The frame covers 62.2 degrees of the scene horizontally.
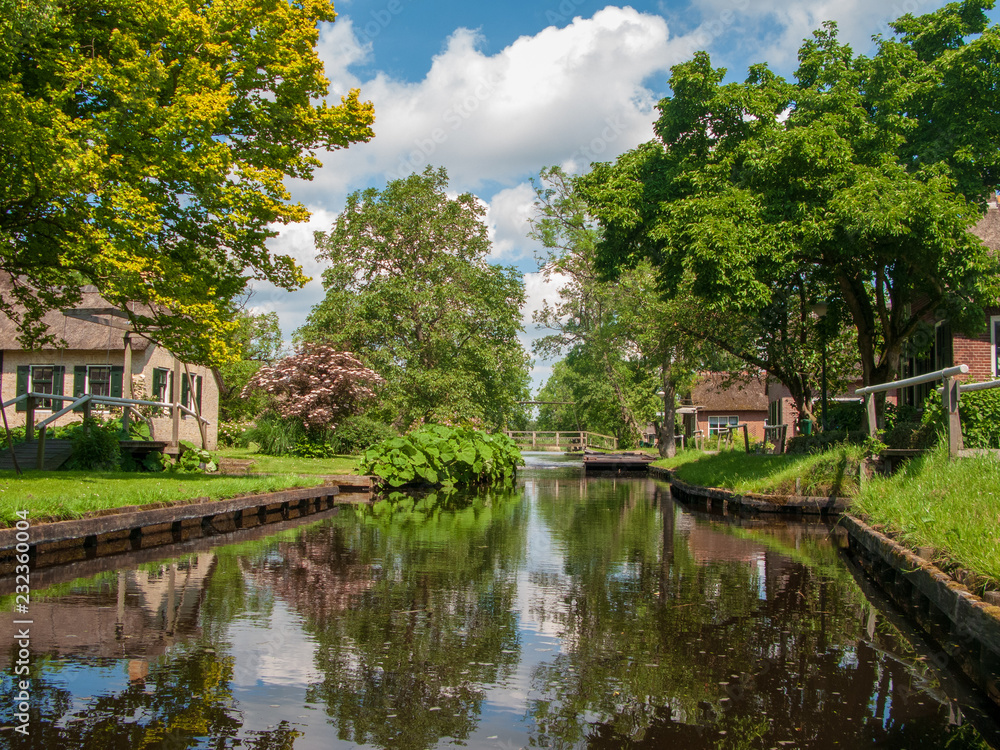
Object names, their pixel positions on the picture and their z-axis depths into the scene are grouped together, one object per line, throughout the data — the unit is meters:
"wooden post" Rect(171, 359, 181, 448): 22.05
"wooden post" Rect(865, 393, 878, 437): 14.22
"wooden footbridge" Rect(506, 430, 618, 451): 67.62
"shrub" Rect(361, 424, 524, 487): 22.80
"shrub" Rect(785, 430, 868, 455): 19.69
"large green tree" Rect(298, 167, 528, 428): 40.00
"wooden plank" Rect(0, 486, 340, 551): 9.42
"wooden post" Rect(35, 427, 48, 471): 16.84
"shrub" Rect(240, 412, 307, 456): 28.52
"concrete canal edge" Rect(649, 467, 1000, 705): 5.32
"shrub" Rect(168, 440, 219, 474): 21.61
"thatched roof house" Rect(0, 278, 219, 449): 29.27
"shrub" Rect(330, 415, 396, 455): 31.14
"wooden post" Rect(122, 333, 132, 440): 24.06
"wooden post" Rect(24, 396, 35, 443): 18.18
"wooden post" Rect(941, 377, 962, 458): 10.15
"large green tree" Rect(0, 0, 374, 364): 14.53
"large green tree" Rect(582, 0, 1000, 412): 18.08
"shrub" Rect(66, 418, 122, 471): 19.16
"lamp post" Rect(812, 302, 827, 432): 23.23
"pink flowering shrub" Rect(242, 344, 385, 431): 28.31
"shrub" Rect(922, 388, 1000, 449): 15.83
